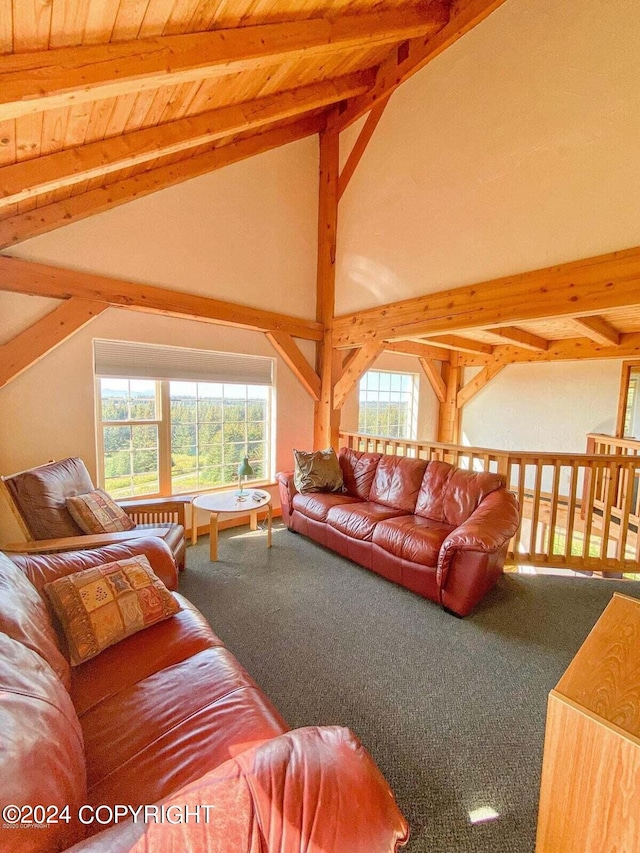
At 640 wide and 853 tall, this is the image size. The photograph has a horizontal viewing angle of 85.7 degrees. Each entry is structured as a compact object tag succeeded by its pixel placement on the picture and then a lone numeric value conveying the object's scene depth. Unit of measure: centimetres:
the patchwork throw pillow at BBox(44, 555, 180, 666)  141
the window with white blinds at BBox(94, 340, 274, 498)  324
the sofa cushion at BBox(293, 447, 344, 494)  376
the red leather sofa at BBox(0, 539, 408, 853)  67
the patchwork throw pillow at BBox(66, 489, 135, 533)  232
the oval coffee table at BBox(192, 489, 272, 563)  317
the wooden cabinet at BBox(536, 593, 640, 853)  74
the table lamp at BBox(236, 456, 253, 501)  354
